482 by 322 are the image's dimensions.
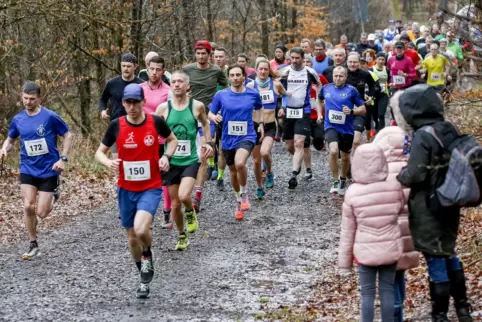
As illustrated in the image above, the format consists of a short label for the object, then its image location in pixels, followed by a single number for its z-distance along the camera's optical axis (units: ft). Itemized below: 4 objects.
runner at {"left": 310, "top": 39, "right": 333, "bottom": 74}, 59.11
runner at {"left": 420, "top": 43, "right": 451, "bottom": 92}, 66.85
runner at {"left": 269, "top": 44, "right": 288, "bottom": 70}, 56.95
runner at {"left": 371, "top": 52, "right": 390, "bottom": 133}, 60.23
